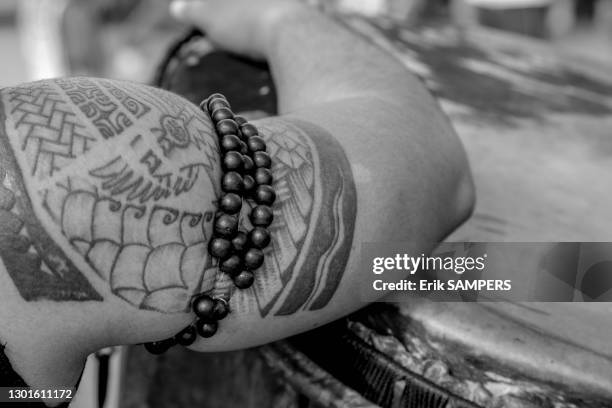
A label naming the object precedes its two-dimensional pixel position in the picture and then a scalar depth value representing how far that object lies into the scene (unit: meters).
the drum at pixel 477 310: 0.58
